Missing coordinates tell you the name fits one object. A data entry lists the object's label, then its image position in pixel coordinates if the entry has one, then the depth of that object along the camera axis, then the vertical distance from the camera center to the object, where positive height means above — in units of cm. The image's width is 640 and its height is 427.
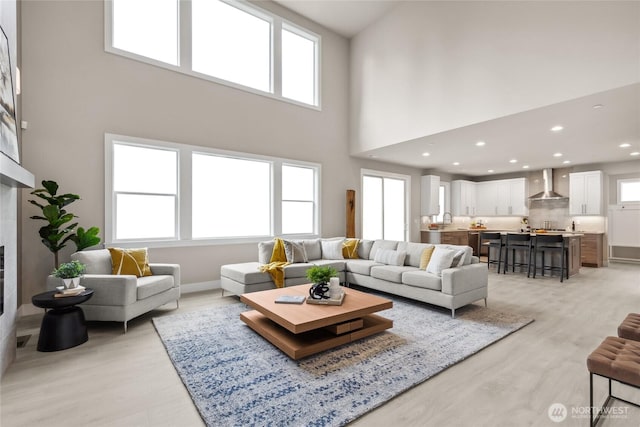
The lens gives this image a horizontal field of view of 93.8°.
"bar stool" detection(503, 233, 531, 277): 618 -69
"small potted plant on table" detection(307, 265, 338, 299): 309 -67
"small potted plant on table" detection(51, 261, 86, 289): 286 -57
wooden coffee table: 255 -104
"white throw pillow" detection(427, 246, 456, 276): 385 -60
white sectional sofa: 374 -82
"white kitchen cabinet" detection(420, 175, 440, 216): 890 +58
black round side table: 271 -102
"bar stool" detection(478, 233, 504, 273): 668 -64
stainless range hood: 875 +78
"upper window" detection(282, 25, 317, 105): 632 +327
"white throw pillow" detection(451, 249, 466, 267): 393 -59
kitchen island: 609 -73
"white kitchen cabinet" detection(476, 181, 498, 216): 1009 +57
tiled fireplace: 227 -30
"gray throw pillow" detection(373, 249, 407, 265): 470 -68
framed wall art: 230 +88
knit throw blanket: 439 -77
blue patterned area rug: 189 -123
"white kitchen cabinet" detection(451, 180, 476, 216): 993 +56
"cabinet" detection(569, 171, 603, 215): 781 +58
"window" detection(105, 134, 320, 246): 448 +35
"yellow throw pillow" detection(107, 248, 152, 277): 367 -60
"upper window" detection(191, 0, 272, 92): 521 +318
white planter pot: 288 -66
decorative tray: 296 -87
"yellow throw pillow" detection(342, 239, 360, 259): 555 -64
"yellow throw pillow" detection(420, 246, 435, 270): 427 -61
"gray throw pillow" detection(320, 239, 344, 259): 543 -63
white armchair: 316 -85
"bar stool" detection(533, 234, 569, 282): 578 -71
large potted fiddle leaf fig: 353 -9
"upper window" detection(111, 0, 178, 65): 448 +293
